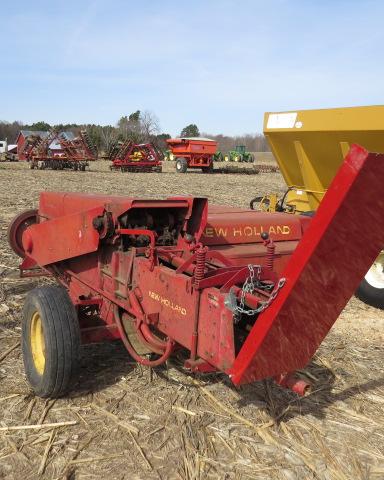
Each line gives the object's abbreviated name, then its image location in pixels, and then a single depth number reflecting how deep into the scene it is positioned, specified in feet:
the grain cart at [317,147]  16.07
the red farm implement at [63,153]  83.35
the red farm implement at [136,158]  84.53
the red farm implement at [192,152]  85.97
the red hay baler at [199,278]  6.37
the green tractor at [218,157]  133.16
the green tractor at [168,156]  143.89
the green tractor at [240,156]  135.13
